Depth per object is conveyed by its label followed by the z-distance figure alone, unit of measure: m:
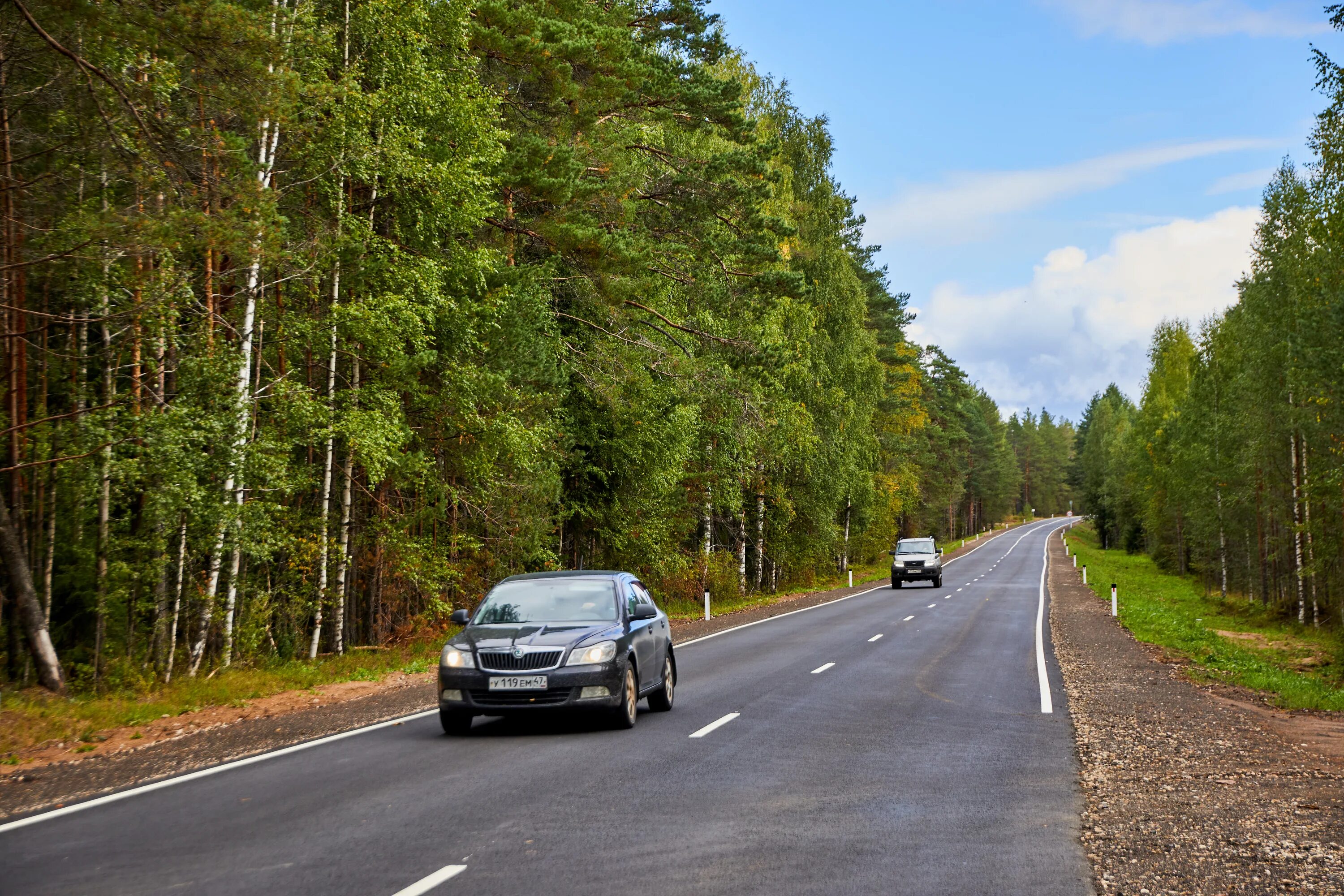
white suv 48.59
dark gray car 10.64
